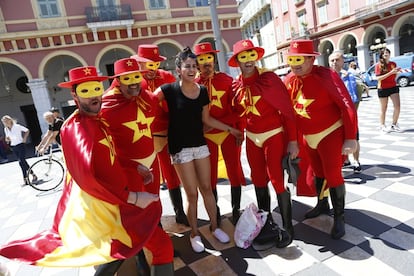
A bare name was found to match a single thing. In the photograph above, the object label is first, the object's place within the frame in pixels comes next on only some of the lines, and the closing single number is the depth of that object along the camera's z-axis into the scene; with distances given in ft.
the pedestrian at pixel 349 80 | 13.32
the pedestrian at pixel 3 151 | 40.55
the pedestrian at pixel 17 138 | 23.26
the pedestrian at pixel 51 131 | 20.34
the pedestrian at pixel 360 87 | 15.37
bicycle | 21.24
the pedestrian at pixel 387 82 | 20.24
